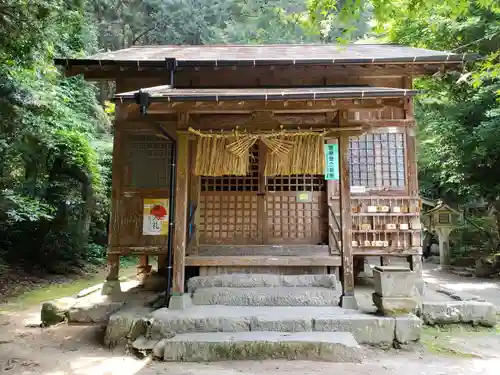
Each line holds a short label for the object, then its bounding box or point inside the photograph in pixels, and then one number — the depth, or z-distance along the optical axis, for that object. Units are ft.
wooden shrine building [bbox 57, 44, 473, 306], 23.84
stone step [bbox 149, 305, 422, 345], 19.39
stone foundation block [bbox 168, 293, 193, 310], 21.48
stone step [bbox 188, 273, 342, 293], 23.70
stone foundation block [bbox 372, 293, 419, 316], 19.98
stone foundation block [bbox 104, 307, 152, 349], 20.02
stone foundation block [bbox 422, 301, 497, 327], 23.08
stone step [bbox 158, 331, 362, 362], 17.24
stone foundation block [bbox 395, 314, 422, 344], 19.39
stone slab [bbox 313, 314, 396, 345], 19.39
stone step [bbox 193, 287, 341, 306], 22.34
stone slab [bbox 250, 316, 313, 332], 19.36
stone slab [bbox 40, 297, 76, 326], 24.52
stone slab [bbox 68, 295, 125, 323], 23.49
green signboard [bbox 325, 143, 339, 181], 23.80
